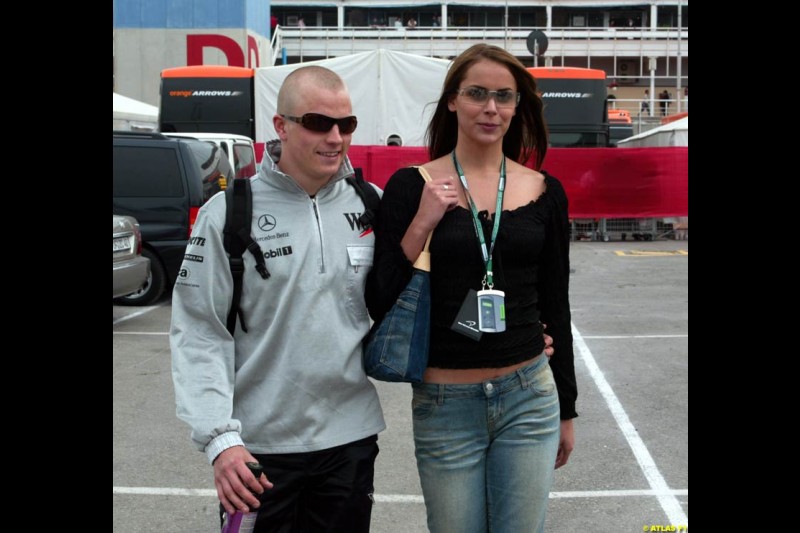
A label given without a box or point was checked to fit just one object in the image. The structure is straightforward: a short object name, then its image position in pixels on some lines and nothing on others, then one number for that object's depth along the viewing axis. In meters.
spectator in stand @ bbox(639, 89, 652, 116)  56.08
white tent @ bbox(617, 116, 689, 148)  20.89
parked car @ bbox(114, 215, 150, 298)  9.91
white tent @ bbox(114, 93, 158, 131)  20.81
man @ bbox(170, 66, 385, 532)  2.57
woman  2.71
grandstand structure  61.38
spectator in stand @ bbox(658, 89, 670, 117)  58.39
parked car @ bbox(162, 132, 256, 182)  13.35
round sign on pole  28.02
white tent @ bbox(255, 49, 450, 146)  18.58
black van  11.28
